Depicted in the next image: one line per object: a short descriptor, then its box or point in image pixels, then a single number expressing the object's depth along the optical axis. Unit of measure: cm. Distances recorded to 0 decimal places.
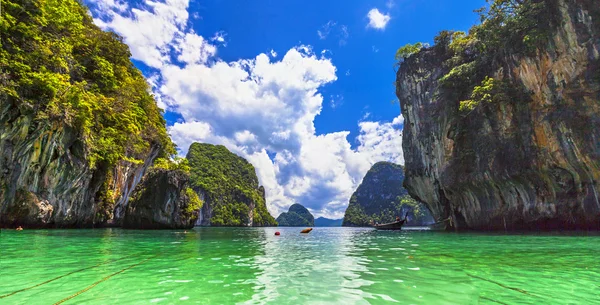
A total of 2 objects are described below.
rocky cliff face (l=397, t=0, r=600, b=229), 2188
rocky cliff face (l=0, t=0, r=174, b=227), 1612
